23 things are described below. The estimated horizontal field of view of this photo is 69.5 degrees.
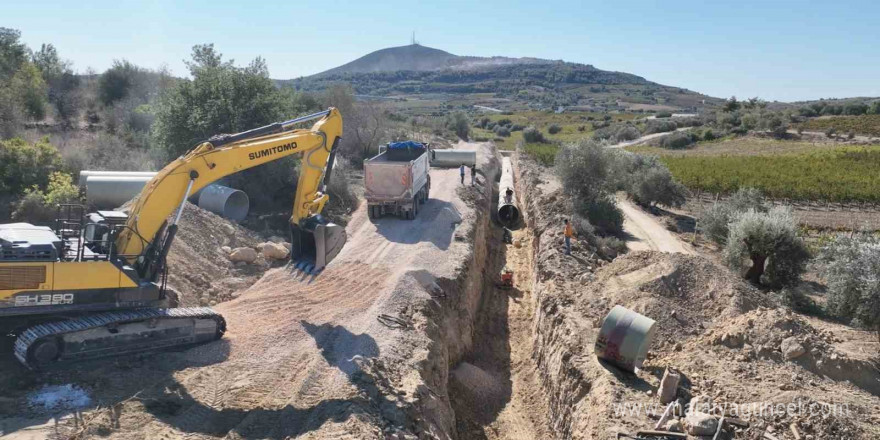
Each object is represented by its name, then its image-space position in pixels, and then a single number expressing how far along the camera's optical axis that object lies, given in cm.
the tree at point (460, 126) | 7394
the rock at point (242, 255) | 2061
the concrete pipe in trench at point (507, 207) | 3228
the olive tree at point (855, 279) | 1691
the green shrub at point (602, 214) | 3034
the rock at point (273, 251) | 2123
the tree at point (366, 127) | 4462
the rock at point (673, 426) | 1080
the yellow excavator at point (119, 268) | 1178
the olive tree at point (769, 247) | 2334
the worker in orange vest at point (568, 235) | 2234
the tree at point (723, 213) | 2945
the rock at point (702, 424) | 1054
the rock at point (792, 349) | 1252
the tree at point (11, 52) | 4482
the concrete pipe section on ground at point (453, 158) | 4138
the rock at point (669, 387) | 1188
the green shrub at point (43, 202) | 2278
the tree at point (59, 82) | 4700
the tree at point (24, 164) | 2444
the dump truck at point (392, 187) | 2569
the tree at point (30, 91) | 3881
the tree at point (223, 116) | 2873
